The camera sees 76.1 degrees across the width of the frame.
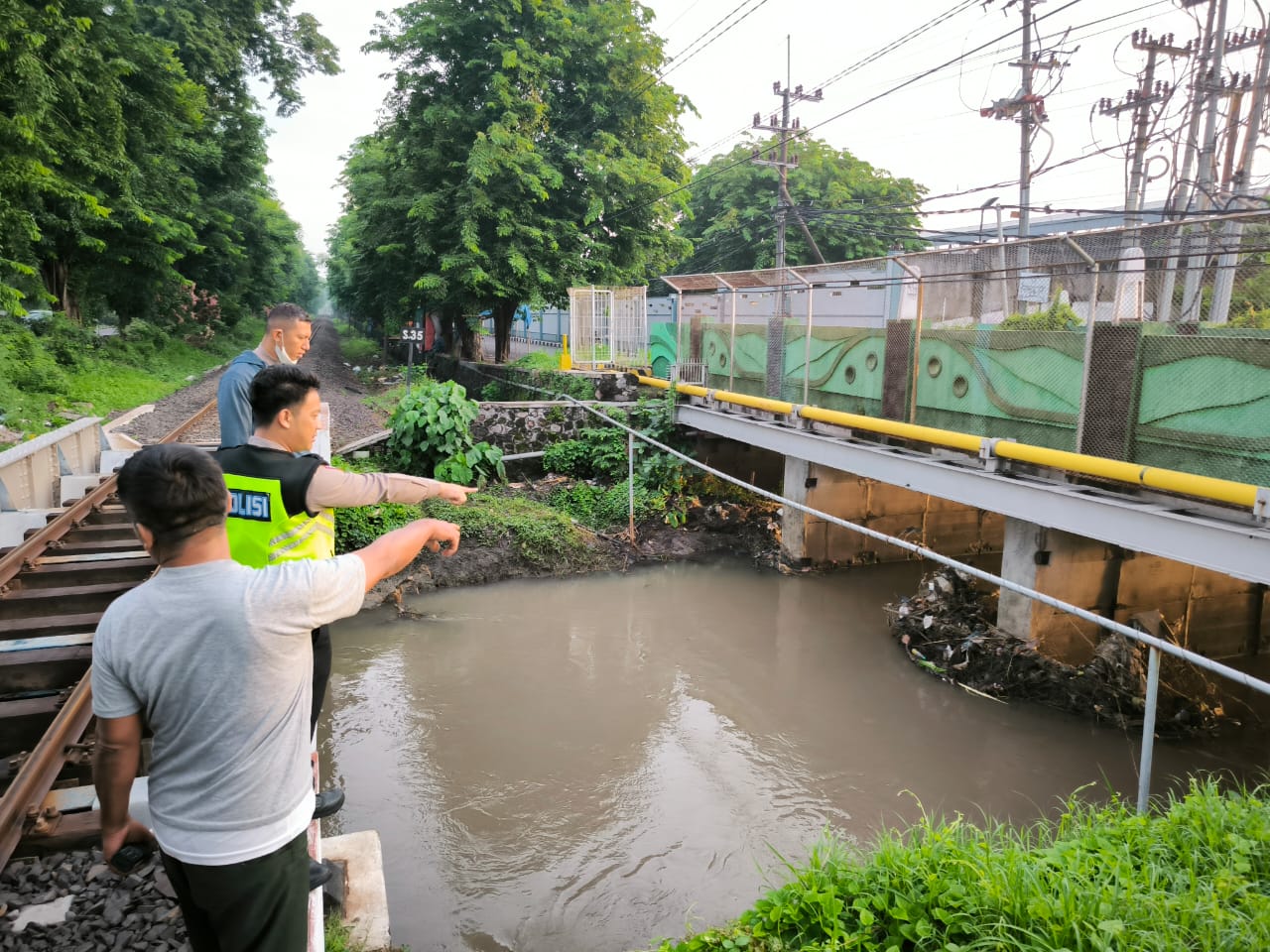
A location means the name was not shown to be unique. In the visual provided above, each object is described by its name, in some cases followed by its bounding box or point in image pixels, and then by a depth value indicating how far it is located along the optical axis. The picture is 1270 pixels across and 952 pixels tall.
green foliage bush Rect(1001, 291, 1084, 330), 6.85
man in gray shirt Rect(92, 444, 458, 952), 1.80
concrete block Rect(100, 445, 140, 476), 9.51
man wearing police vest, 2.83
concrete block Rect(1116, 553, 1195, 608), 7.71
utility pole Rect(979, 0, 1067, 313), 16.59
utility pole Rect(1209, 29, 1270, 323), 11.70
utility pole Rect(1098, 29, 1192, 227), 15.66
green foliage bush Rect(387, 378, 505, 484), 11.78
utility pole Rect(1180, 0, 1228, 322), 11.85
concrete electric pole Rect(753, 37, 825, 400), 22.48
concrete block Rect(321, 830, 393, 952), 3.74
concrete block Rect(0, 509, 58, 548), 6.68
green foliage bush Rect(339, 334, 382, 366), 41.56
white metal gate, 16.34
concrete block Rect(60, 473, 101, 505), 8.29
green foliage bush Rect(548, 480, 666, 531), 12.09
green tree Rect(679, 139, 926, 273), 31.72
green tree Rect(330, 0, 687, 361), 17.27
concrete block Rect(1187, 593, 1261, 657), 8.02
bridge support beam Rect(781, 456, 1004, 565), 10.91
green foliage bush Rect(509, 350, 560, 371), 17.77
